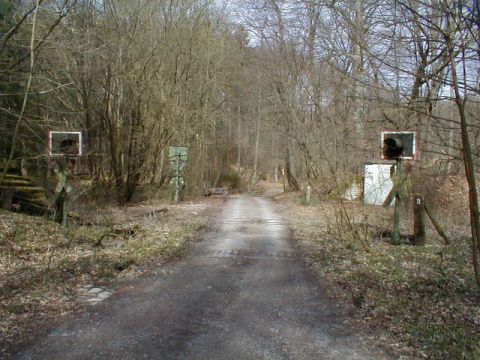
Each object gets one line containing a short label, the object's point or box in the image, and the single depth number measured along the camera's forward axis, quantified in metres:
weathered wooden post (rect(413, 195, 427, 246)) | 10.24
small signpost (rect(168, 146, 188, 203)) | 21.27
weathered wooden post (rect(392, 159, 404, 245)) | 9.89
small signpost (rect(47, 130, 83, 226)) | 10.38
